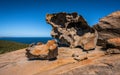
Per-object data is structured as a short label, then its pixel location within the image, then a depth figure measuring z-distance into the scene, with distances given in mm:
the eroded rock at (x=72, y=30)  7937
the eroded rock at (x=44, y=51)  7419
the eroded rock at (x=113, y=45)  6672
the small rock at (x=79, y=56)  6803
